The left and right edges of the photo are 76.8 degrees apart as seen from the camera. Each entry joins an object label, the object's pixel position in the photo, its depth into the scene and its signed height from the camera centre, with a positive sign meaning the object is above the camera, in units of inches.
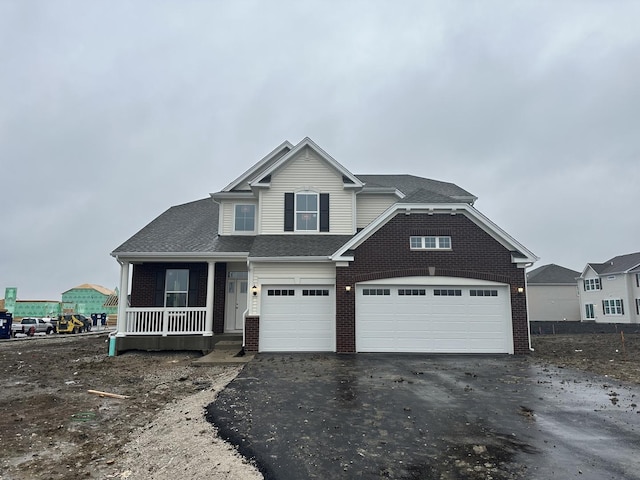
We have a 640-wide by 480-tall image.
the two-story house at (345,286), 539.8 +23.5
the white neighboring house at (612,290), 1357.0 +44.4
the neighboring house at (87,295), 2859.3 +59.0
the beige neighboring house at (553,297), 1593.3 +23.3
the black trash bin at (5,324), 1051.3 -53.5
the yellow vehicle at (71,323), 1279.5 -64.7
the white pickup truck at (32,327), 1152.8 -69.0
